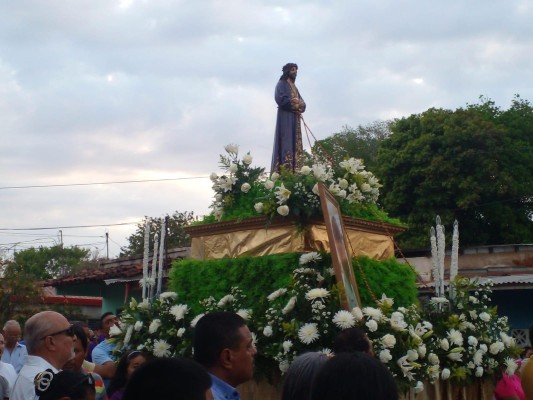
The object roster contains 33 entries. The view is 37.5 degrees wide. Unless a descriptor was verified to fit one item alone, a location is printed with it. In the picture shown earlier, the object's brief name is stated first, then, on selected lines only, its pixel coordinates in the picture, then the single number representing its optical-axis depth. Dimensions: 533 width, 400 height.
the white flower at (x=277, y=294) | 7.50
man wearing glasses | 4.50
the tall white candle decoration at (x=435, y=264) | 8.73
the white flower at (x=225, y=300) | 7.90
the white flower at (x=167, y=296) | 8.47
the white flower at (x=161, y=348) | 7.88
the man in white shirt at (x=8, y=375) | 5.95
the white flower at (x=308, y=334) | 6.84
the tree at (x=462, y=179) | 28.95
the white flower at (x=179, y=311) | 8.05
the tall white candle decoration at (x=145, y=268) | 9.06
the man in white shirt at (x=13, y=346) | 8.35
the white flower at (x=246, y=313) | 7.59
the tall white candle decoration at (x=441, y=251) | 8.65
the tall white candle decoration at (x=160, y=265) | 8.94
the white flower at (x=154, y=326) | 8.03
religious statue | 9.81
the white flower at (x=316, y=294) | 7.03
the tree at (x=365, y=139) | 38.39
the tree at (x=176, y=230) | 31.02
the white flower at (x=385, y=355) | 6.82
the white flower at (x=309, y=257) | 7.54
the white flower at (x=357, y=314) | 6.94
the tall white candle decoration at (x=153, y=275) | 9.03
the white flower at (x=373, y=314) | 7.07
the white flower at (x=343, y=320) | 6.77
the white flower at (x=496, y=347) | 8.29
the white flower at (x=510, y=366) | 8.17
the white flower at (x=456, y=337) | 7.95
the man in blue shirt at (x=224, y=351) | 3.83
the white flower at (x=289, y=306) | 7.19
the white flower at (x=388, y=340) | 6.88
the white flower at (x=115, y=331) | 8.49
